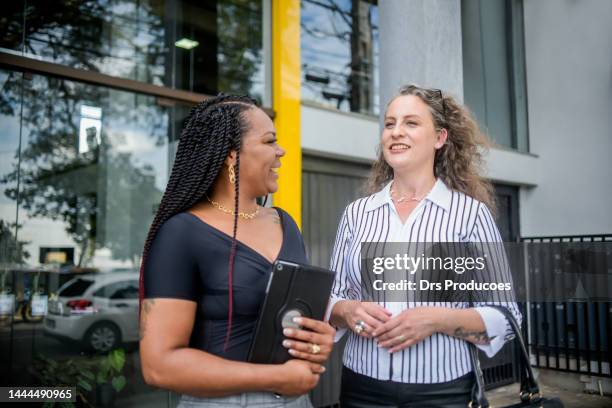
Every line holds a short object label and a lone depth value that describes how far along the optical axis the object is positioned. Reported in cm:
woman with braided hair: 125
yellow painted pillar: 457
